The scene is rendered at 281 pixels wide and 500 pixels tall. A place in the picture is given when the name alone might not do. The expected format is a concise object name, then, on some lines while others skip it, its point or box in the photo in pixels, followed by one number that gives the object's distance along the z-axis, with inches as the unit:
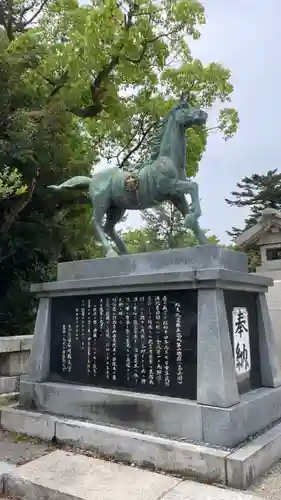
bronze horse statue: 165.8
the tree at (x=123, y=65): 311.7
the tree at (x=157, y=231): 520.7
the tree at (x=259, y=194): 1001.5
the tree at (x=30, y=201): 266.7
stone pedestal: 133.0
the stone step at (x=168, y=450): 116.3
